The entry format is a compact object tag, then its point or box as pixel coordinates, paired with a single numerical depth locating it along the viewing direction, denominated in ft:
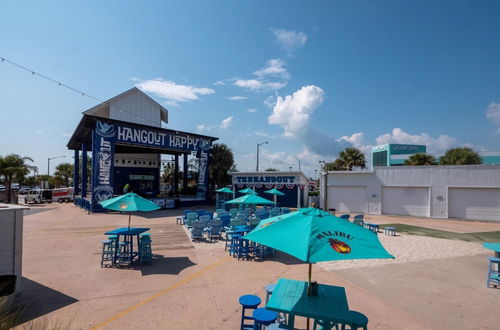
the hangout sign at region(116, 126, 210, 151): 79.97
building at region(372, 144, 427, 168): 236.63
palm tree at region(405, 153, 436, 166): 97.66
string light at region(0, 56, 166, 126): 112.93
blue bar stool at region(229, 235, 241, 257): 34.01
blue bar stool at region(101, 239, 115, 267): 29.27
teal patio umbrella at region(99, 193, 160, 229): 29.94
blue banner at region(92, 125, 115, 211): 74.32
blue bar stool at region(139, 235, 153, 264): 30.42
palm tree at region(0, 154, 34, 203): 94.17
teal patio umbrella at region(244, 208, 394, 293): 11.71
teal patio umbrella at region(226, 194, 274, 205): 49.57
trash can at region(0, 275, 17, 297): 14.07
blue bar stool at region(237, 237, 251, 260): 32.78
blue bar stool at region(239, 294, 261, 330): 15.21
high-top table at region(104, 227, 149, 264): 29.63
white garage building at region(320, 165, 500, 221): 72.69
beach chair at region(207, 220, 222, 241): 42.04
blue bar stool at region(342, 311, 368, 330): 13.71
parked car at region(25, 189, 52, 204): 113.70
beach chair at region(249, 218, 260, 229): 43.29
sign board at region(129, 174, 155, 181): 122.28
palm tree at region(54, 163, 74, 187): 183.67
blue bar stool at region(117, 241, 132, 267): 29.83
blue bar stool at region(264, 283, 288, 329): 16.90
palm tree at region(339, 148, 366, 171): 107.55
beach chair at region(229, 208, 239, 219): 57.88
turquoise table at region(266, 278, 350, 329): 12.89
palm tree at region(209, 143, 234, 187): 119.34
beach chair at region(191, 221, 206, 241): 41.16
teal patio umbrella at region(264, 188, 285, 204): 75.83
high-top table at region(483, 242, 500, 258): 26.44
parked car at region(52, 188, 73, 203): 119.44
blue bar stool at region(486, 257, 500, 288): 24.77
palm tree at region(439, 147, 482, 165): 94.62
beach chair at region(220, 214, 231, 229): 47.10
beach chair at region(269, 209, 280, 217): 56.92
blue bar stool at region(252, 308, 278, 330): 13.73
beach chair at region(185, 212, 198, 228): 48.70
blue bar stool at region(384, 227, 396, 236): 48.67
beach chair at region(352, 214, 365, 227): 50.91
